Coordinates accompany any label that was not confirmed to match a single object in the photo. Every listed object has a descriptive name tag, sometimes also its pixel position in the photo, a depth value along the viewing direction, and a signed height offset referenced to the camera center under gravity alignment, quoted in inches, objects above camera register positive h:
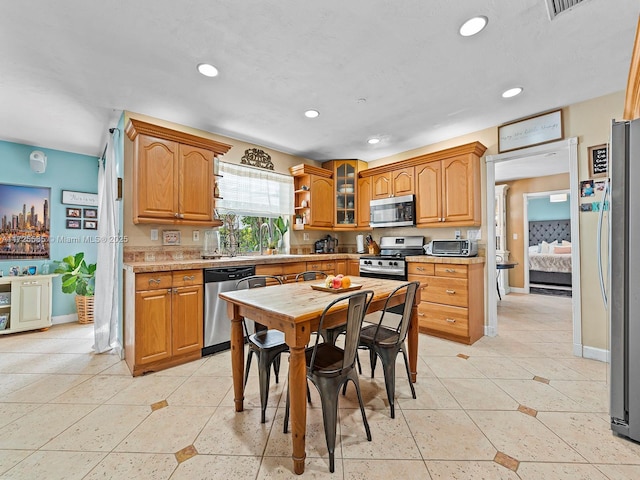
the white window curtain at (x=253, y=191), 149.6 +28.4
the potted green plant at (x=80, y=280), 156.4 -20.9
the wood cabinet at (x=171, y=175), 111.7 +27.9
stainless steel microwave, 159.5 +17.4
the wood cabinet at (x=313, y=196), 174.7 +28.3
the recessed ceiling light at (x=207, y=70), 89.5 +54.9
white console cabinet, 142.1 -29.8
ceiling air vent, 66.3 +55.1
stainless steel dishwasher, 114.7 -26.6
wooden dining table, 56.7 -17.2
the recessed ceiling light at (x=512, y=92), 105.8 +55.9
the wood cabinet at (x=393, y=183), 161.8 +34.3
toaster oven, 137.7 -3.3
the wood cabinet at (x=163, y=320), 99.4 -28.4
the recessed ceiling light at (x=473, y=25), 72.4 +55.9
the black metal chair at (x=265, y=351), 72.6 -27.8
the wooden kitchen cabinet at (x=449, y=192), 138.9 +25.1
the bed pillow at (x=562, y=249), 272.5 -7.7
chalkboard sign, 110.3 +31.0
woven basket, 164.1 -37.4
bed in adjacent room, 250.4 -11.5
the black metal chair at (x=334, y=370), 58.9 -27.3
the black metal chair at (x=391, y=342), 76.2 -27.2
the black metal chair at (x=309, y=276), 118.4 -14.6
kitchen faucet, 167.9 +3.5
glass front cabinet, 189.9 +33.6
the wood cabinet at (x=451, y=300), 127.2 -26.9
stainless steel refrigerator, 63.6 -8.4
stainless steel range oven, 147.8 -9.1
